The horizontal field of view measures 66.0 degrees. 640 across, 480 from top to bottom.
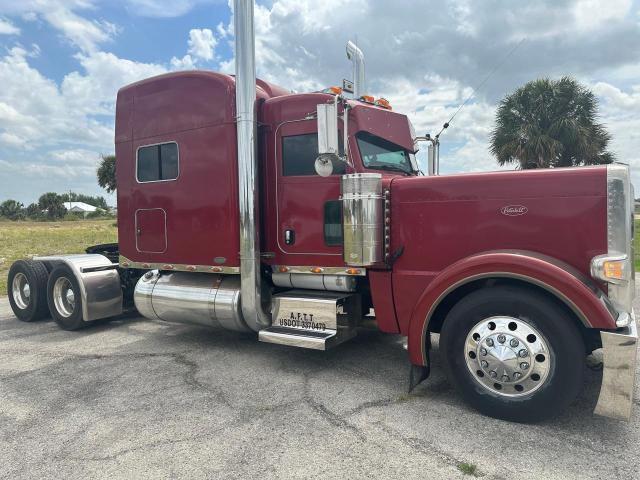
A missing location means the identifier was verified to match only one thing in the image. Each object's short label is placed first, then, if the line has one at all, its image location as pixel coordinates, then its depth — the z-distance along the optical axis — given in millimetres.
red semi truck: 3541
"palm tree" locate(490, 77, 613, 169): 15852
